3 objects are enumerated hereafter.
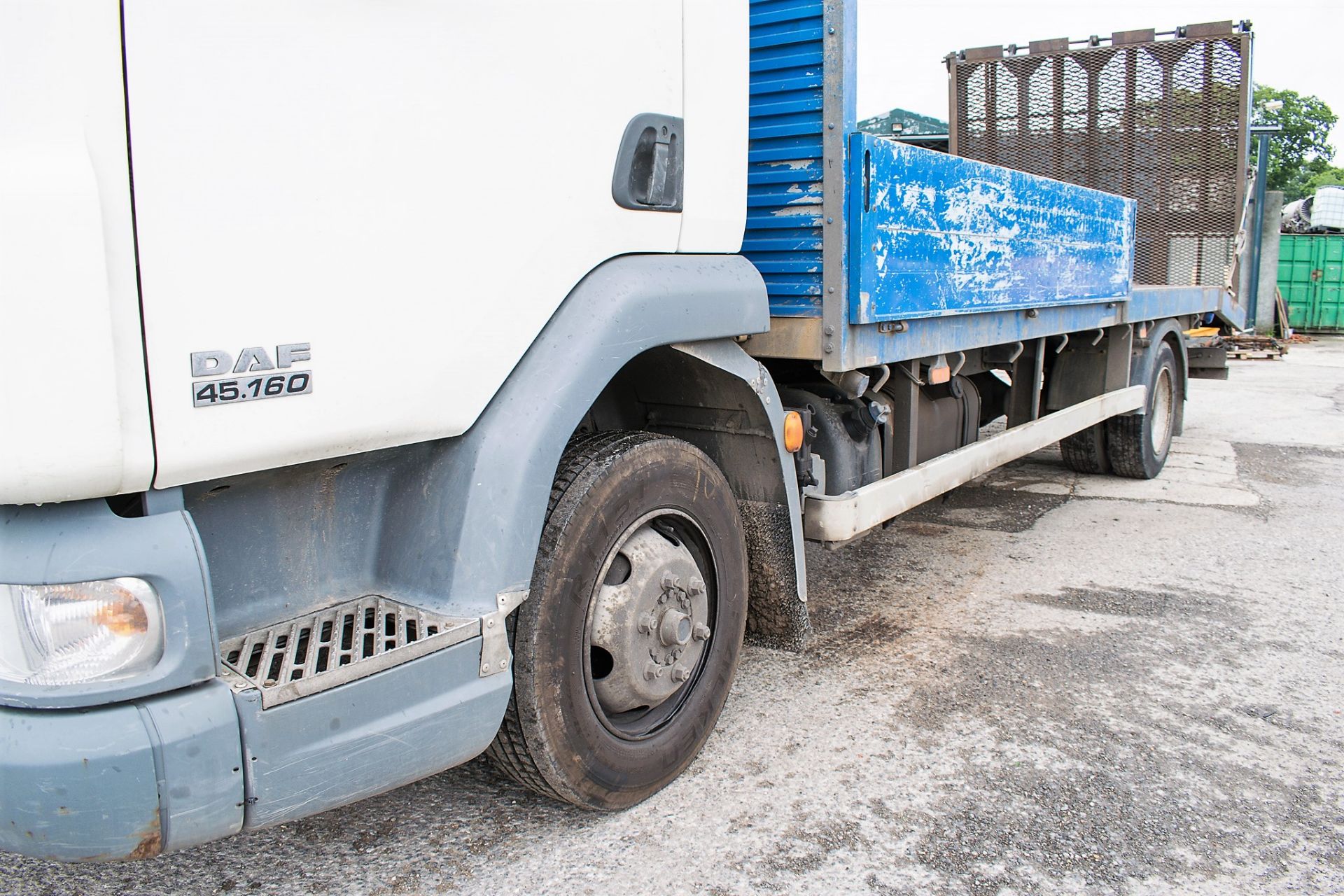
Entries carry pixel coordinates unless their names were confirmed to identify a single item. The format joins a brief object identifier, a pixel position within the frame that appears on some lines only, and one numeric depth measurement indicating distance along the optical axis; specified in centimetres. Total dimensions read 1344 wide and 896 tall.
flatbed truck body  161
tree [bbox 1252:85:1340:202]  4381
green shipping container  2025
